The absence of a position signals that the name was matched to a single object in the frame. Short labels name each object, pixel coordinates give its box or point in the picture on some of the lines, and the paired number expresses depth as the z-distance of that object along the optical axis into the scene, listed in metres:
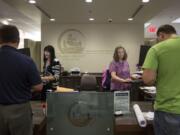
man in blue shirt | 1.37
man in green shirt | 1.44
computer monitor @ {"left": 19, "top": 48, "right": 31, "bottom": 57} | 2.30
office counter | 1.57
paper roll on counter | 1.58
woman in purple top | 3.03
